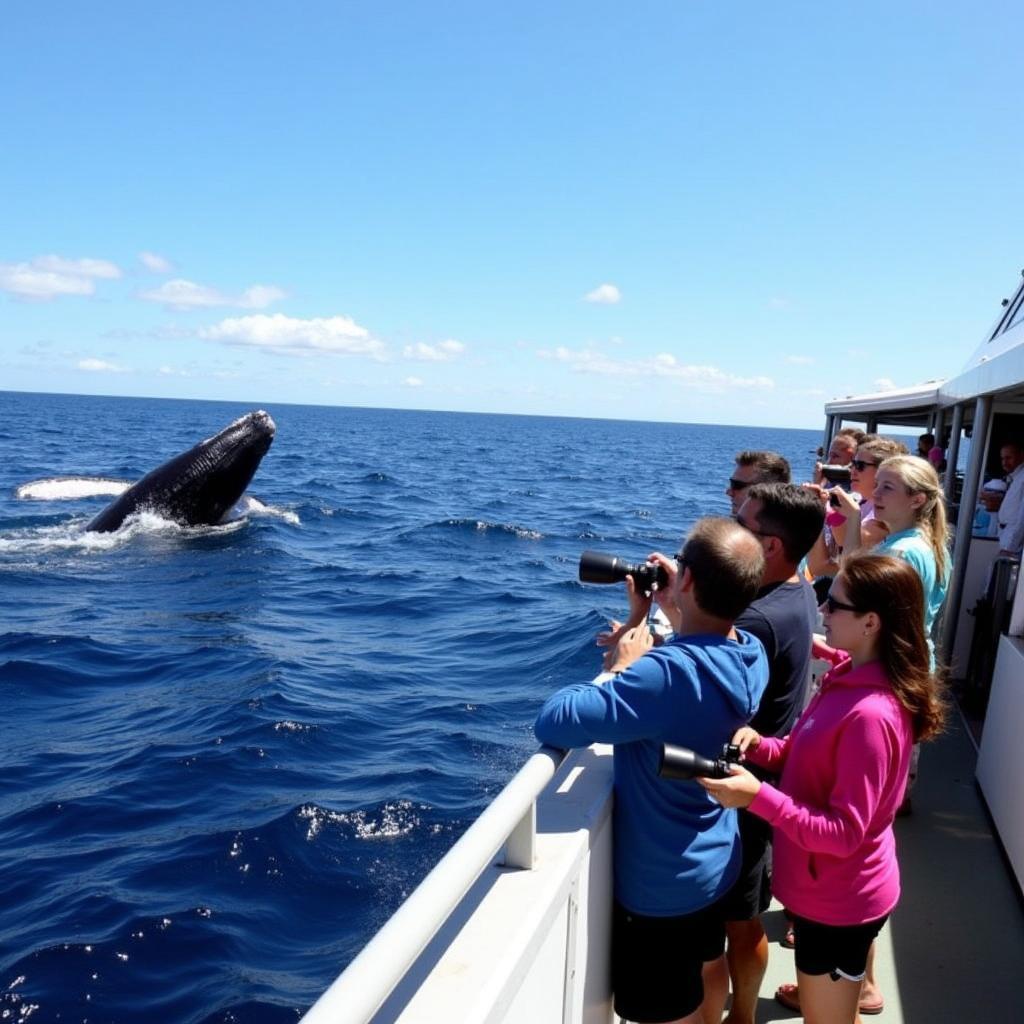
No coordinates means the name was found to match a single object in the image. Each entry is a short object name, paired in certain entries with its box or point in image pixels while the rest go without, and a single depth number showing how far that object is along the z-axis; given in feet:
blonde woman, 13.11
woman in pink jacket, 8.20
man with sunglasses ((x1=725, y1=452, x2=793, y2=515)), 13.56
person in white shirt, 22.29
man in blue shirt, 7.68
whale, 55.06
